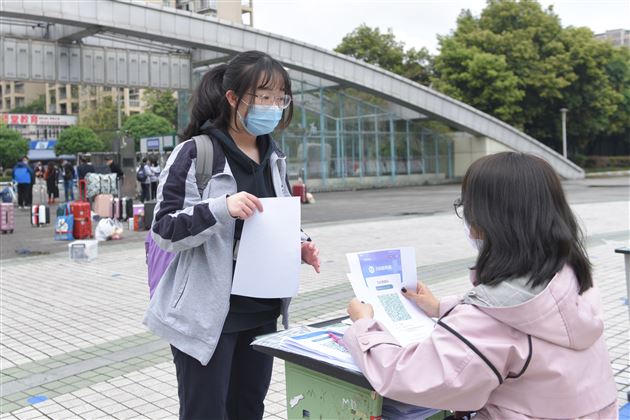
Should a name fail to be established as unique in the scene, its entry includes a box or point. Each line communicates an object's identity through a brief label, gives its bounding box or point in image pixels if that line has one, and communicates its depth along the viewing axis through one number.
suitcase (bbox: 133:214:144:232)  14.38
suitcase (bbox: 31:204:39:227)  15.39
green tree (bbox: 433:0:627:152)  36.31
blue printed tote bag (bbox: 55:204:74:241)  12.73
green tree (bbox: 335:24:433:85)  41.78
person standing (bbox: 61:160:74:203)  24.61
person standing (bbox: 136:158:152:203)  20.94
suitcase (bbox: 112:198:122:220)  14.84
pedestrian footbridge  19.30
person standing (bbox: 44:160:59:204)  23.59
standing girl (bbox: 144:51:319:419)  2.20
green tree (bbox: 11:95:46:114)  84.11
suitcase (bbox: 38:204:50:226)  15.47
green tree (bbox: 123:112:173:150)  50.25
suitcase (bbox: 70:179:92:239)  12.69
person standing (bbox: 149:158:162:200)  20.97
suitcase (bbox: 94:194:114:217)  14.37
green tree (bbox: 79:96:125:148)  59.78
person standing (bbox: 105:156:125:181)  19.46
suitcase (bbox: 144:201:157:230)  13.55
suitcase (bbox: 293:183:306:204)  20.37
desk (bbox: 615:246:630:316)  3.69
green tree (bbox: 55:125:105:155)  50.19
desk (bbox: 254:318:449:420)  1.88
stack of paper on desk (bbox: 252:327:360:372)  1.95
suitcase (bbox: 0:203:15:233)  13.93
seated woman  1.67
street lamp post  37.94
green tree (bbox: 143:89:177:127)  61.19
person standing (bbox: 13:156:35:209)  20.55
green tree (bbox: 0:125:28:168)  49.59
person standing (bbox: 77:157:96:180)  19.86
